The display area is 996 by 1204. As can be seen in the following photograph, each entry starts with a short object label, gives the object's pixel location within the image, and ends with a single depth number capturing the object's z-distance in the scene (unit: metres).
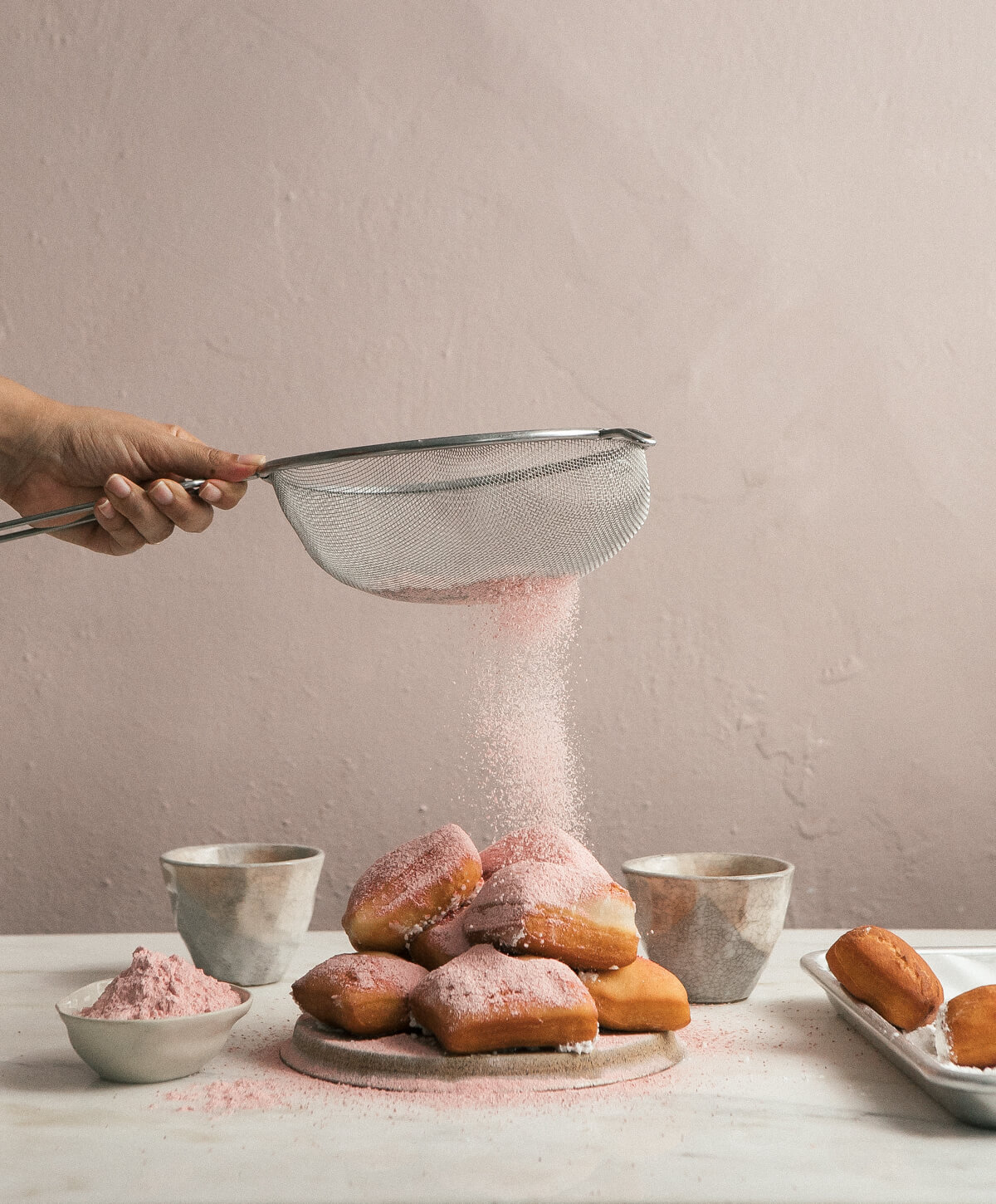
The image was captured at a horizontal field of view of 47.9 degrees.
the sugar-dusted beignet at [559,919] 0.72
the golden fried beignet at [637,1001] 0.72
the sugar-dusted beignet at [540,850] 0.80
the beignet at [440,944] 0.76
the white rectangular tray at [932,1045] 0.60
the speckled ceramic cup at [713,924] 0.85
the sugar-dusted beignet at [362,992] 0.71
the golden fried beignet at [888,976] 0.73
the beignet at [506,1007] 0.67
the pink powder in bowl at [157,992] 0.68
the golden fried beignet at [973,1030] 0.66
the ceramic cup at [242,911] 0.88
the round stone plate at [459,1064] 0.67
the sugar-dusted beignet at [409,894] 0.78
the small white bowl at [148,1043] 0.66
